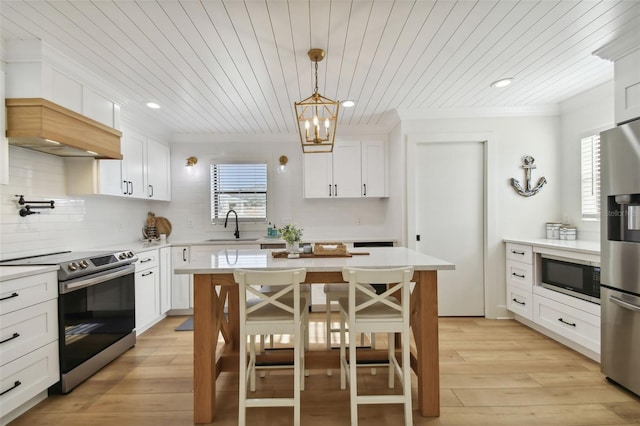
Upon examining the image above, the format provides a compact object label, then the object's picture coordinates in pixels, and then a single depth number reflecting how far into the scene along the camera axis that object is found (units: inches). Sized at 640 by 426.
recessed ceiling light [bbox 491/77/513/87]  116.7
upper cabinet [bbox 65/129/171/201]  120.1
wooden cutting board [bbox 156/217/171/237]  181.5
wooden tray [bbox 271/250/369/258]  94.7
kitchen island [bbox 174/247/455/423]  78.1
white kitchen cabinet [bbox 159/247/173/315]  150.7
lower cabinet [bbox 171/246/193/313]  161.2
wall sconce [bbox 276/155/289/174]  188.1
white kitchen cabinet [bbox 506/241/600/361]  106.2
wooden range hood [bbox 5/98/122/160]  87.9
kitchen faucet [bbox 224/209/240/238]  182.4
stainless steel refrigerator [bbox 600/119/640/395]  84.4
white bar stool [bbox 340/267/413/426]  71.9
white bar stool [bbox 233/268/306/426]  71.4
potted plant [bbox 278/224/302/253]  97.0
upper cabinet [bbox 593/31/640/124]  88.4
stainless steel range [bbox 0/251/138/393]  90.1
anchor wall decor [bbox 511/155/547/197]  146.9
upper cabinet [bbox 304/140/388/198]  179.2
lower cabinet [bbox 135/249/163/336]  131.1
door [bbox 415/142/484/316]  151.3
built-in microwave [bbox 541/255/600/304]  104.7
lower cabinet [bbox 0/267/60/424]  74.3
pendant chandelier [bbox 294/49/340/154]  87.0
